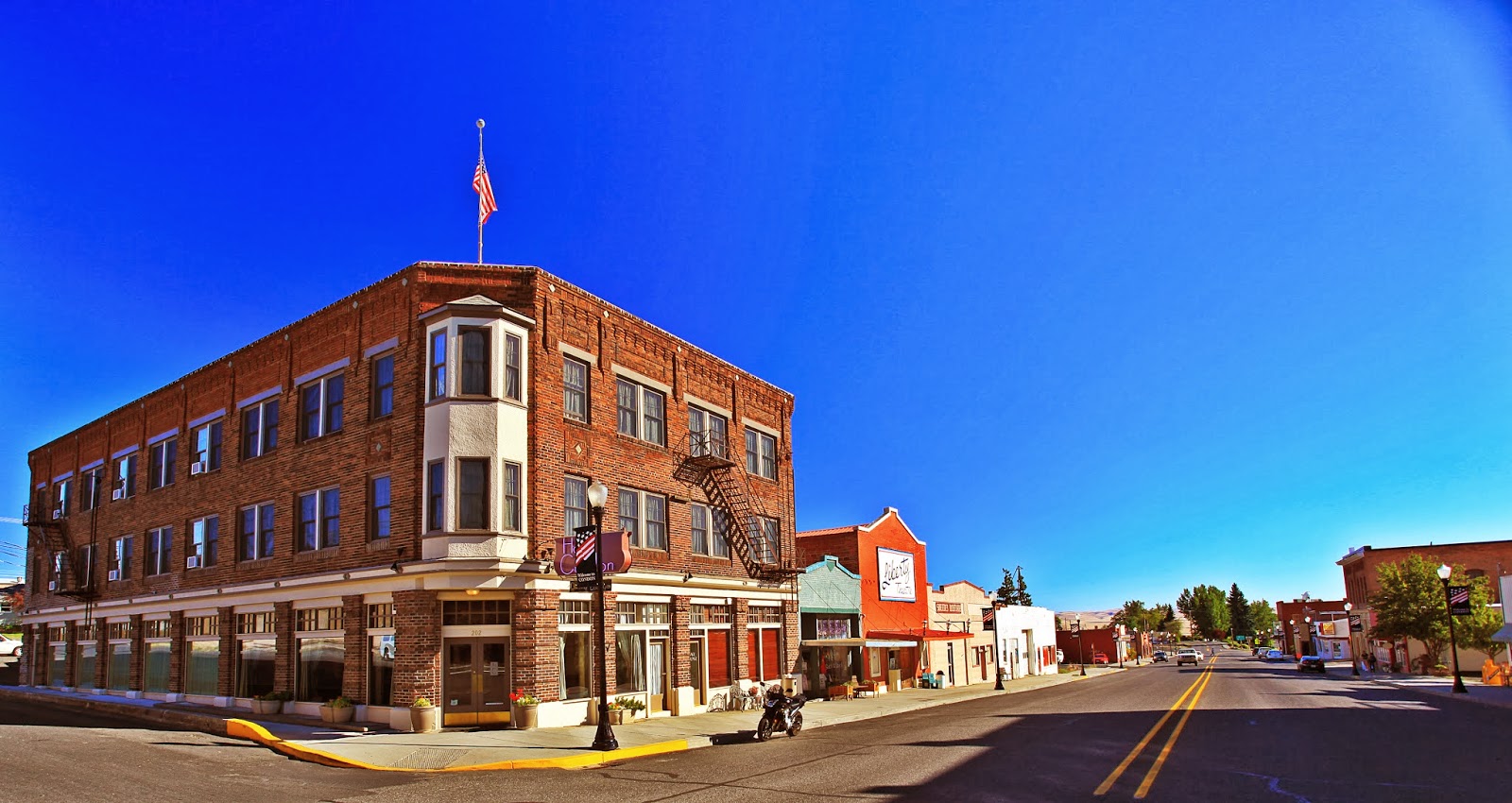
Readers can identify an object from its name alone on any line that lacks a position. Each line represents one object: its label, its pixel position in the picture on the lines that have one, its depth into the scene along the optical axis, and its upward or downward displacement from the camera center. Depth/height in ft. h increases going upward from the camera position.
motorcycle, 72.33 -11.07
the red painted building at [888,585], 140.77 -3.57
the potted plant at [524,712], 71.36 -9.95
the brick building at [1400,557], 242.08 -5.81
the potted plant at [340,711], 75.66 -9.99
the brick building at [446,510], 73.56 +6.00
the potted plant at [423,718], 69.15 -9.80
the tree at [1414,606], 183.93 -11.62
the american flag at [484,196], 82.48 +31.77
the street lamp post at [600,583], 62.69 -0.73
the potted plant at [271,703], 83.20 -10.07
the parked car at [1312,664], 215.10 -25.90
